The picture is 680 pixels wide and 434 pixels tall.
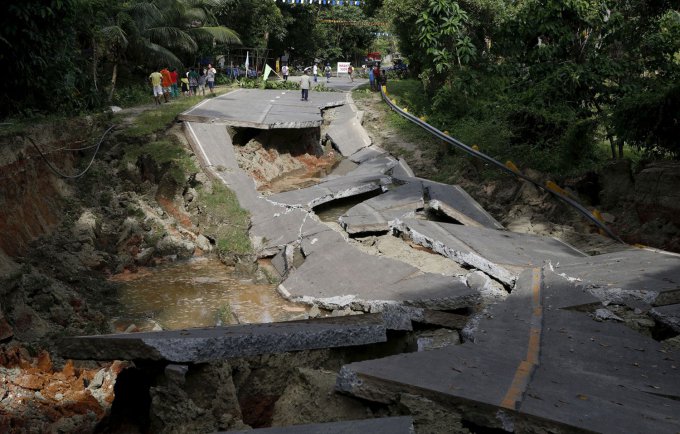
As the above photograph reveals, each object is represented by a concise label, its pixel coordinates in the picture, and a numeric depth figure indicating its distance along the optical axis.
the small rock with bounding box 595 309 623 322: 6.96
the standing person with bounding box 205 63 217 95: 25.95
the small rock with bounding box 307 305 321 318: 9.73
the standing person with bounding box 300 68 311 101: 24.72
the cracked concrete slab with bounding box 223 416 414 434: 3.83
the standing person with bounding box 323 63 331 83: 41.58
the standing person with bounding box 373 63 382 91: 29.14
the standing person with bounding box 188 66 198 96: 25.91
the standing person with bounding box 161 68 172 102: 22.44
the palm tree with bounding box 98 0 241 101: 23.28
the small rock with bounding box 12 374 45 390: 6.66
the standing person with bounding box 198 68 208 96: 26.17
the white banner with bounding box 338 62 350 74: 48.47
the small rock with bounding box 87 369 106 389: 6.97
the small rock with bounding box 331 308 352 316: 9.39
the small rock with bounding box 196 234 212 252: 13.31
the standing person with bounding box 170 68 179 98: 24.53
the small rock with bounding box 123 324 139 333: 9.22
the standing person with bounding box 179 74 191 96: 26.45
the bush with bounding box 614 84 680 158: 10.59
